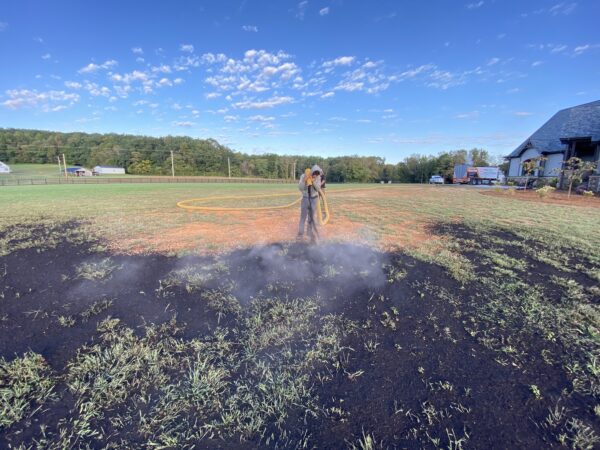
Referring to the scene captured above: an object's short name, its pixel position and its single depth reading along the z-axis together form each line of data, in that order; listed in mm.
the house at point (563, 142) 16297
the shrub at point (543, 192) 12164
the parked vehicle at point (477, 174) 37562
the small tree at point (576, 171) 12209
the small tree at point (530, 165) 15477
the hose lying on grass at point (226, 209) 8505
